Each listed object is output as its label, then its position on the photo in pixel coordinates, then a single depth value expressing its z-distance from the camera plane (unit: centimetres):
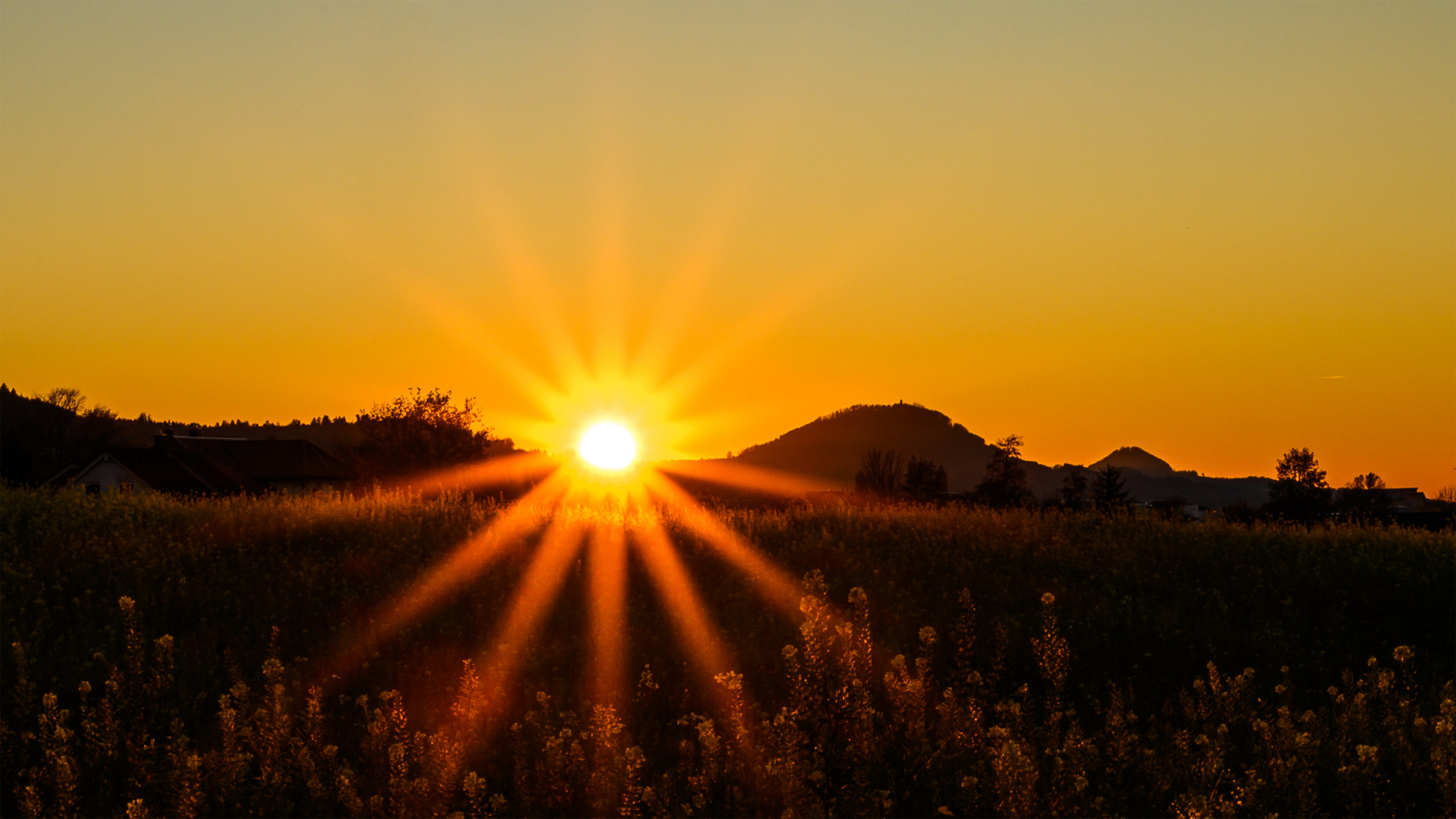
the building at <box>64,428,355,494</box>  5978
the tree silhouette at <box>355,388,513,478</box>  6247
